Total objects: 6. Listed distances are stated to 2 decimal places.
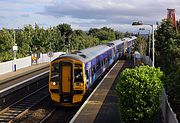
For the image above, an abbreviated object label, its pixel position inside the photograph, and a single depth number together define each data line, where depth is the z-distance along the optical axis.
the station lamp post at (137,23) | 24.46
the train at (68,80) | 21.61
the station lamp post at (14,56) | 44.75
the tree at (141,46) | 60.42
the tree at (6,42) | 51.81
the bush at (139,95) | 14.73
